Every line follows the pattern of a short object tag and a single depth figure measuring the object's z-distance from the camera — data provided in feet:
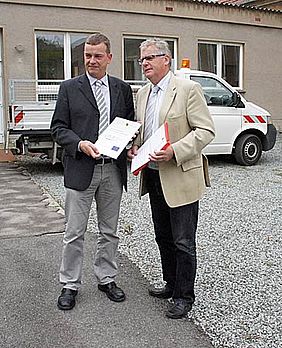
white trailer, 31.37
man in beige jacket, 11.46
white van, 34.73
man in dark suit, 12.14
